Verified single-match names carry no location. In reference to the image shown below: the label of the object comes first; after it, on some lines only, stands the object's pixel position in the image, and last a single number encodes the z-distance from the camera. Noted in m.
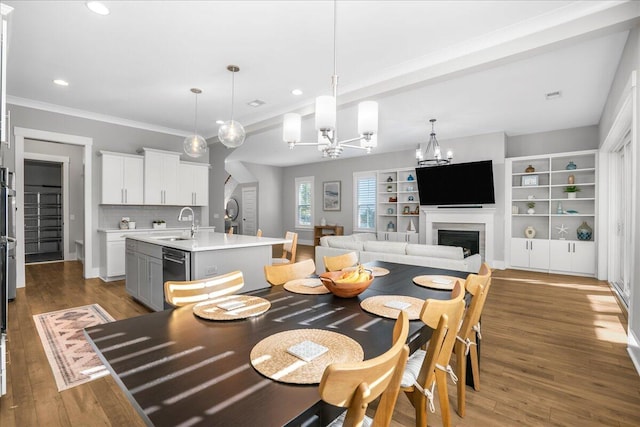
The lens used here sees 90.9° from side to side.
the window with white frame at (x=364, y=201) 9.13
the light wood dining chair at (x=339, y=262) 2.67
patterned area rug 2.34
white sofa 4.01
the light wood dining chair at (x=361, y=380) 0.75
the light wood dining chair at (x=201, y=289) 1.72
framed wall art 9.89
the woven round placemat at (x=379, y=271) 2.43
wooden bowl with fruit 1.72
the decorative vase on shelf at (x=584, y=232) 5.90
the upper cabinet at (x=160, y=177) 5.82
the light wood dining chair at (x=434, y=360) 1.29
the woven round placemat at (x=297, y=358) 0.94
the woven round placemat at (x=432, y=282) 2.03
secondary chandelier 5.46
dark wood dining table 0.78
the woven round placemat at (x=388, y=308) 1.49
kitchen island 3.08
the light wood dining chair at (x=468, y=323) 1.75
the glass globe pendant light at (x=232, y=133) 3.64
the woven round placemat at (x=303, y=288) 1.88
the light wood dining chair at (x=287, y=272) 2.20
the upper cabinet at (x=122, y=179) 5.40
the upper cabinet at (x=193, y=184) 6.33
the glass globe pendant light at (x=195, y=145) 4.21
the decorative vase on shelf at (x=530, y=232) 6.51
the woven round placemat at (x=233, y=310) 1.44
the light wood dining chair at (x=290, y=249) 4.35
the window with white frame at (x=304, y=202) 10.67
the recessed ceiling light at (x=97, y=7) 2.57
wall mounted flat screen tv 6.55
